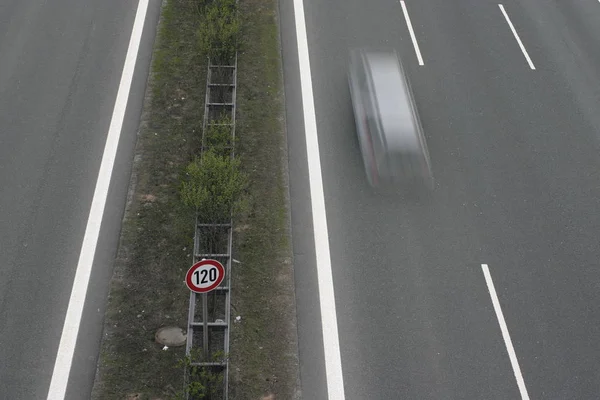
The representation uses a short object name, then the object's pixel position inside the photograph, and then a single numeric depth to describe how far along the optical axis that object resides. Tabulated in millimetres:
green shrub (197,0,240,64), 18500
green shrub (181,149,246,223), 14461
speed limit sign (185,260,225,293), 11438
